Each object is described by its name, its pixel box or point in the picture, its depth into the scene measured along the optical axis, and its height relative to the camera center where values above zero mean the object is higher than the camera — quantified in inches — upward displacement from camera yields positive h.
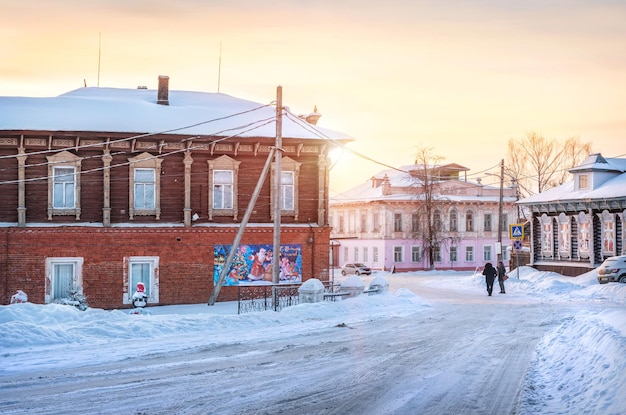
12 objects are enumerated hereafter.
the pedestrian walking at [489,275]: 1446.9 -82.3
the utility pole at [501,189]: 1841.0 +107.4
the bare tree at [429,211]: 2741.1 +76.7
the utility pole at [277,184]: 1047.0 +66.6
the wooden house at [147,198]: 1219.2 +57.3
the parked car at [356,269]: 2576.3 -127.8
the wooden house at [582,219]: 1635.1 +30.2
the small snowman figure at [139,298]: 1020.5 -89.4
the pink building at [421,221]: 2775.6 +40.4
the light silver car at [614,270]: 1457.9 -74.6
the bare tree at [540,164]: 3014.3 +273.7
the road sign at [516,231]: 1596.9 +2.0
